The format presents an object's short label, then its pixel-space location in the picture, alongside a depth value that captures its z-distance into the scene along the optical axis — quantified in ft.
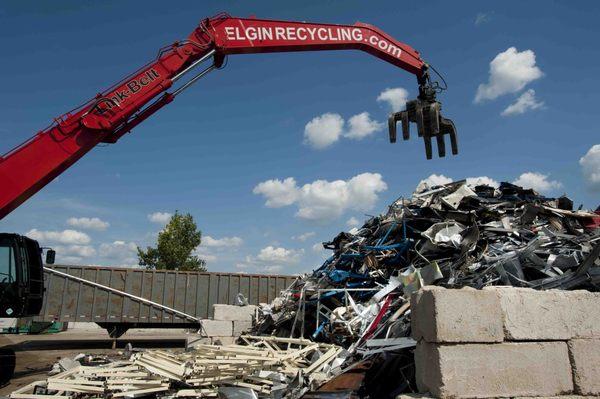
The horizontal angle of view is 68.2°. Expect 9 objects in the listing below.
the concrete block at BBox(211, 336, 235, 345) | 36.67
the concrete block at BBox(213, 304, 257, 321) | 37.96
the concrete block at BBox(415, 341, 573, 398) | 13.69
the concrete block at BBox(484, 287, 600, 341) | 14.82
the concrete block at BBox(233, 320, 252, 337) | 37.99
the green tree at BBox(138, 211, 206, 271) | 103.45
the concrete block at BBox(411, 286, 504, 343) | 13.93
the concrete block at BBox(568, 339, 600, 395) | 14.93
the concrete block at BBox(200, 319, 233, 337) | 36.99
